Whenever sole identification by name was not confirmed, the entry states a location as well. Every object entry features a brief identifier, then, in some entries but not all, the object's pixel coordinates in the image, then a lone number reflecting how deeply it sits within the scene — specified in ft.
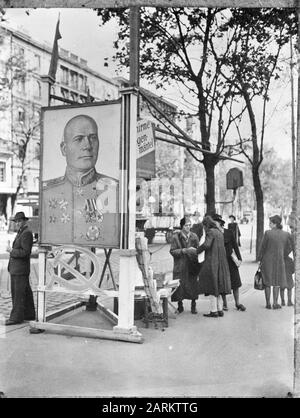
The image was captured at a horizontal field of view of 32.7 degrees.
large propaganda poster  18.53
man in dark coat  21.22
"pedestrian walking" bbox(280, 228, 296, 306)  16.97
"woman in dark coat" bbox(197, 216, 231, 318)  21.72
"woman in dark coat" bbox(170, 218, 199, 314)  23.27
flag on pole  17.23
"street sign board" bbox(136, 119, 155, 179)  19.65
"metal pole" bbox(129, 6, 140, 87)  16.53
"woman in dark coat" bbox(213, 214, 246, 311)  20.74
